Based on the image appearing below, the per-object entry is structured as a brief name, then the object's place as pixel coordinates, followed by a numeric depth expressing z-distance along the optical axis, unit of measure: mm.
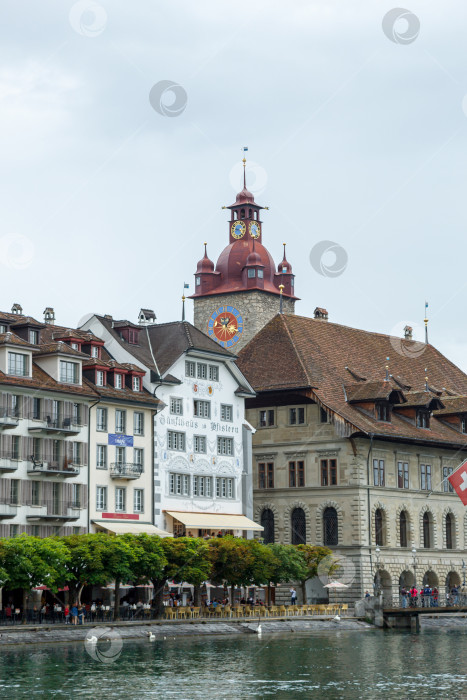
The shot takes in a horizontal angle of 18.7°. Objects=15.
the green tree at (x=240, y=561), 81438
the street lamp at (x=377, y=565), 98550
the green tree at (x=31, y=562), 68375
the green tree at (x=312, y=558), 90625
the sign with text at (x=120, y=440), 84625
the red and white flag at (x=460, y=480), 57994
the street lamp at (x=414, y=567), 102250
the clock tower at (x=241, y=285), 140250
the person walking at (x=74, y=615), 72031
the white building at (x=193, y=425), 89125
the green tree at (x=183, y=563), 77500
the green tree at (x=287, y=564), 86125
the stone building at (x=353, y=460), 99062
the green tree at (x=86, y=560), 72438
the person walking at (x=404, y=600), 87688
